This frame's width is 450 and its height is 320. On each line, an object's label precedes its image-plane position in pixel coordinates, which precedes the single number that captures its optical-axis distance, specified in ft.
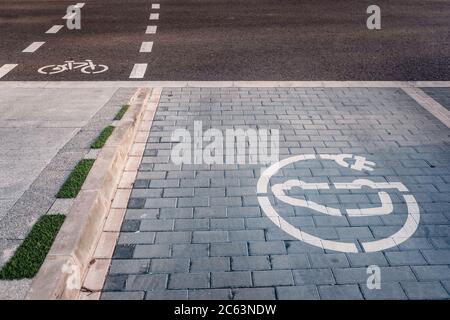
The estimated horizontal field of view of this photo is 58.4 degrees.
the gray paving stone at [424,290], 12.08
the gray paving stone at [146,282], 12.34
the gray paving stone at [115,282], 12.32
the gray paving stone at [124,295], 12.01
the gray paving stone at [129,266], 12.96
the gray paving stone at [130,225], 14.80
